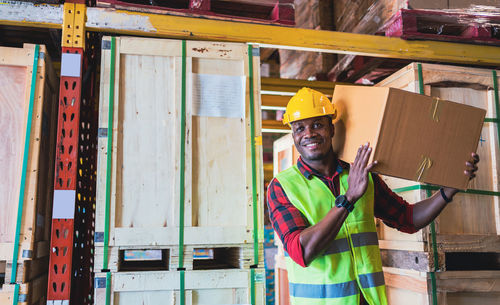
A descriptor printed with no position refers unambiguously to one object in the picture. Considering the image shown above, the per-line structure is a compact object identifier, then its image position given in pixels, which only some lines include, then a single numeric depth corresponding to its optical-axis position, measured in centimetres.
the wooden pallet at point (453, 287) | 356
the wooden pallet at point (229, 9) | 368
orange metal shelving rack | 317
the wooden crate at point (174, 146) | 331
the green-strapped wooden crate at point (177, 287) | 316
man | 236
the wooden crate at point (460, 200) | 369
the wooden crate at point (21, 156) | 318
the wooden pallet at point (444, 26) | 398
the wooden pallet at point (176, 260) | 319
